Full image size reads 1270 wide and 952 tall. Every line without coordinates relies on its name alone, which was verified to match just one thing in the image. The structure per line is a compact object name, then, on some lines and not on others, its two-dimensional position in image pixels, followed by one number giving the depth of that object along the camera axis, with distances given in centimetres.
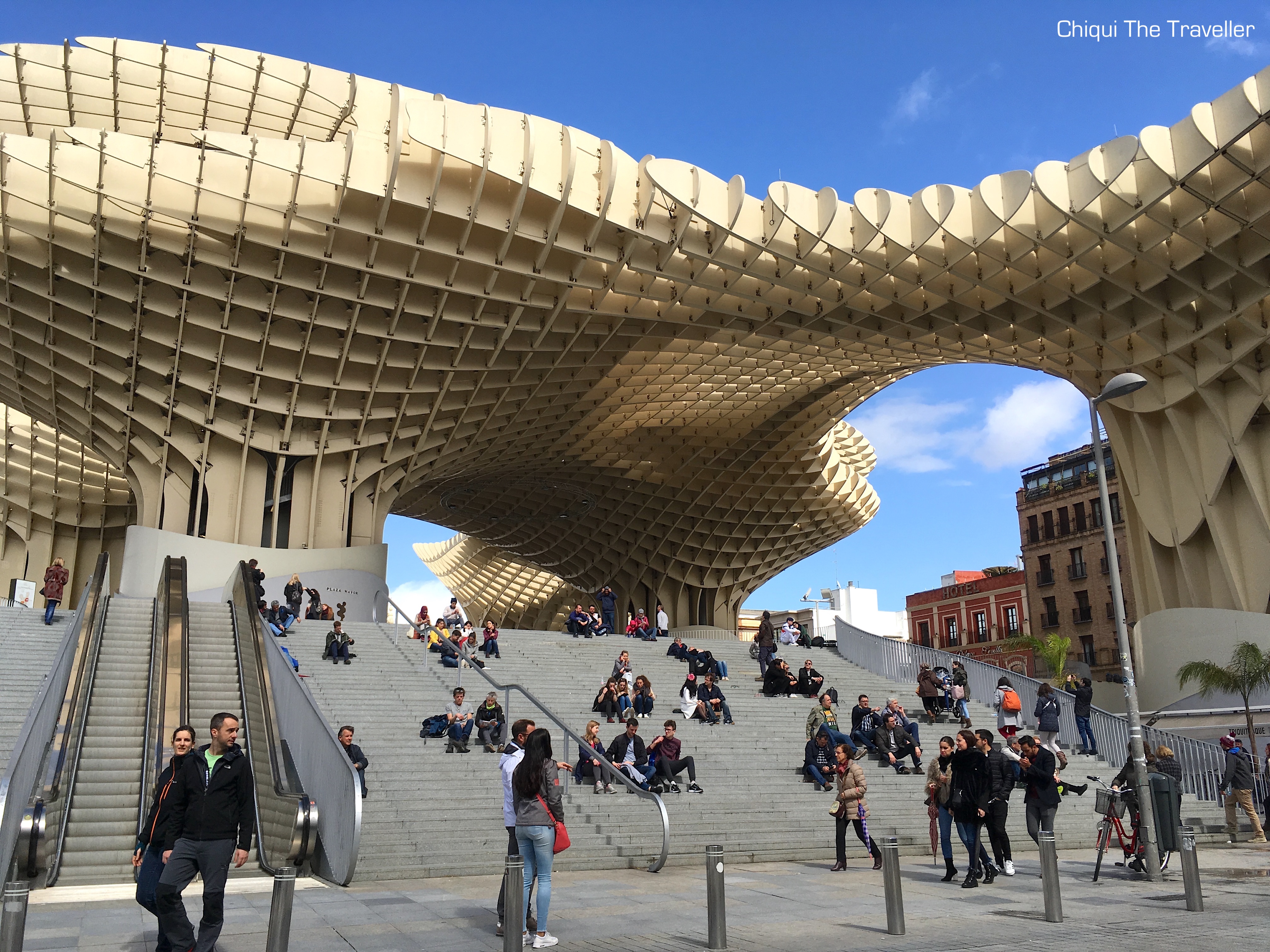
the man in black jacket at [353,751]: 1268
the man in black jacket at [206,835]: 615
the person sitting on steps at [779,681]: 2178
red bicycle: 1121
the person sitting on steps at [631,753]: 1448
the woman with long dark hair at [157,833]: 630
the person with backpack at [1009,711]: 1741
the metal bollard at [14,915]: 523
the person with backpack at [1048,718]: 1714
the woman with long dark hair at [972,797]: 1048
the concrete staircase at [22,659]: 1412
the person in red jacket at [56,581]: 2241
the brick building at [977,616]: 6147
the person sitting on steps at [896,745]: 1678
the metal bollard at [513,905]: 642
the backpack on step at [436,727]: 1541
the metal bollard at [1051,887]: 827
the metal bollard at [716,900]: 717
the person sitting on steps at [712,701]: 1852
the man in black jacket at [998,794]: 1059
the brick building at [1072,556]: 5472
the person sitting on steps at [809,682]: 2181
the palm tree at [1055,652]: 4103
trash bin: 1125
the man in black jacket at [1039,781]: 1081
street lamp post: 1098
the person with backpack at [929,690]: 2002
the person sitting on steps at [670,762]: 1448
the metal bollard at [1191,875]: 871
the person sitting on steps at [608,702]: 1770
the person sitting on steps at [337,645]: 1947
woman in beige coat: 1174
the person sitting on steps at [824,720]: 1575
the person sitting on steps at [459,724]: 1473
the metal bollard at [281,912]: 591
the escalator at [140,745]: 984
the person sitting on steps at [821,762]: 1547
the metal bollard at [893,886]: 770
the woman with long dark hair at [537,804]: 754
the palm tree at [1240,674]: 2281
